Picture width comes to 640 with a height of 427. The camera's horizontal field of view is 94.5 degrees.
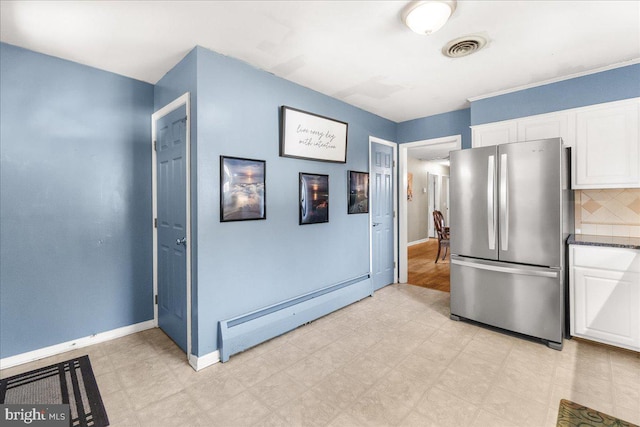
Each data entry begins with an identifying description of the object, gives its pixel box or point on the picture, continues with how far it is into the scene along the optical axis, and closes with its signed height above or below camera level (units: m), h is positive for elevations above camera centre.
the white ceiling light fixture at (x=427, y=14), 1.76 +1.20
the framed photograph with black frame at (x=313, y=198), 3.09 +0.12
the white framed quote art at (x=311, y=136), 2.87 +0.78
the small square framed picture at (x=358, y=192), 3.70 +0.22
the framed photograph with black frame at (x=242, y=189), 2.43 +0.18
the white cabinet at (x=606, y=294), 2.35 -0.72
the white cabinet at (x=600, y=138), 2.58 +0.64
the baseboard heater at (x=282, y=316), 2.42 -1.01
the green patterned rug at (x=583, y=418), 1.68 -1.23
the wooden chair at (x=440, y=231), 5.95 -0.46
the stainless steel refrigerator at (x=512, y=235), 2.53 -0.24
